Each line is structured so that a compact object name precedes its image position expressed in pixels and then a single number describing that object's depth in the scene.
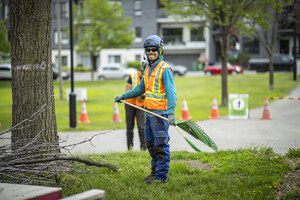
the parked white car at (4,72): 38.44
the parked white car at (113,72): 38.94
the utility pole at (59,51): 21.58
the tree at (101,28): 35.62
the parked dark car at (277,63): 35.72
